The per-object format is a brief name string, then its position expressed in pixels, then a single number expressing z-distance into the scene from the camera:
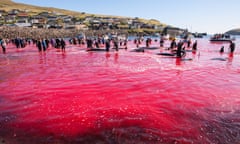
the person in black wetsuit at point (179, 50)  23.16
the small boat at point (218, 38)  55.07
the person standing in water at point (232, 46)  29.34
